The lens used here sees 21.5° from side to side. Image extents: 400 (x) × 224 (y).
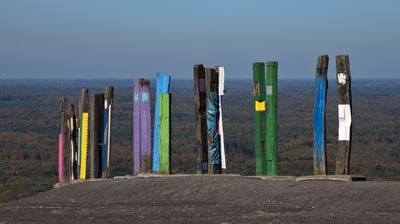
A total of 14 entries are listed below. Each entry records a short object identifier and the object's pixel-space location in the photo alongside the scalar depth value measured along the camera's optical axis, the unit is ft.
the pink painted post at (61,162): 66.95
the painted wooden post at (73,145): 65.72
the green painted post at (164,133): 56.65
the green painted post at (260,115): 52.80
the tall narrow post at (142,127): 58.18
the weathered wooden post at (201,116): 55.01
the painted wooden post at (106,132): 61.72
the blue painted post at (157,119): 57.21
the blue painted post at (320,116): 50.14
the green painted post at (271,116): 52.41
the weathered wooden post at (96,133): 61.98
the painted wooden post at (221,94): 54.75
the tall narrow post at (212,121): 54.60
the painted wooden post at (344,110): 49.42
